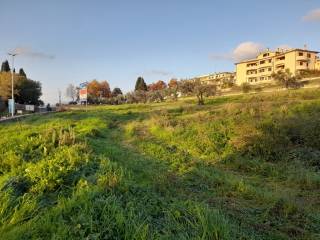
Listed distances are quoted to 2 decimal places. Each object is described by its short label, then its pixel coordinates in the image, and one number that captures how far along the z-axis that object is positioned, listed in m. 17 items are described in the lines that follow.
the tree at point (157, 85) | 82.80
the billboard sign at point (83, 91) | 30.57
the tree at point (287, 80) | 36.46
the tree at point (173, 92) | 44.75
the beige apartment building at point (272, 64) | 61.96
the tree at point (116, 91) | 85.40
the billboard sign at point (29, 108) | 37.77
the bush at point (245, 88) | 44.42
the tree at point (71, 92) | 79.96
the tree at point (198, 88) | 32.32
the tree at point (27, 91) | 47.22
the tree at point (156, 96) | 54.13
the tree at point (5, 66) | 60.77
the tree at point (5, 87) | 42.25
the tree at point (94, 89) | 79.32
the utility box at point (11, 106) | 29.50
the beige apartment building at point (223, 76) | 73.78
